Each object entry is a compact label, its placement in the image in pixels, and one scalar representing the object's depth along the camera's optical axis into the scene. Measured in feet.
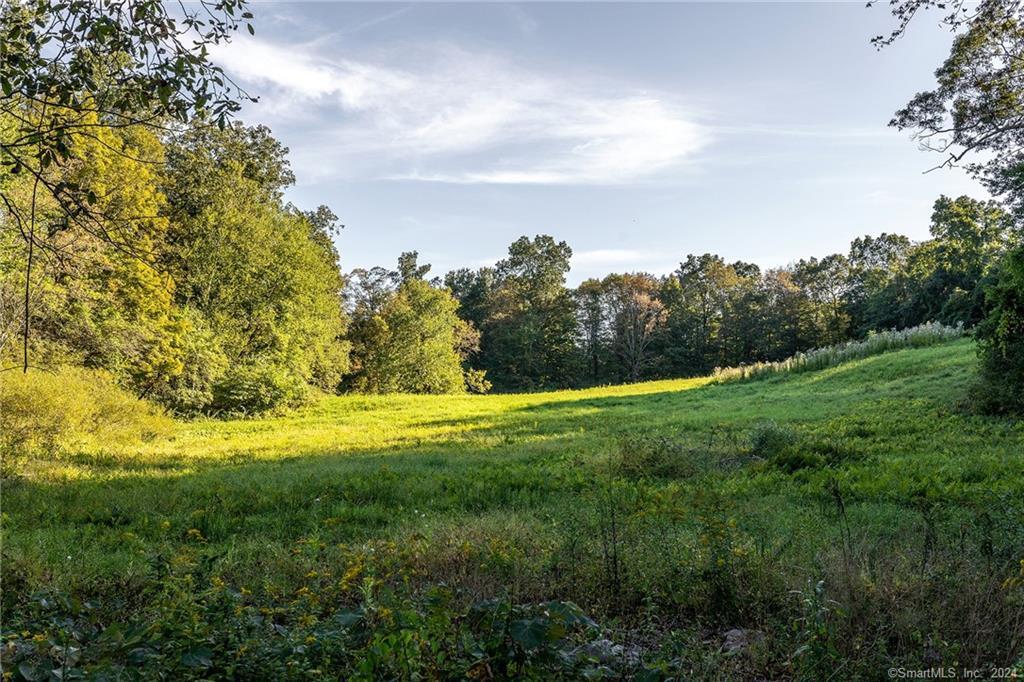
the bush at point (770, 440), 34.42
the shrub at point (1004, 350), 38.70
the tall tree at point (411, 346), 140.97
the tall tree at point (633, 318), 198.70
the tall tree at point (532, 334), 195.42
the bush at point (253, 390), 78.12
